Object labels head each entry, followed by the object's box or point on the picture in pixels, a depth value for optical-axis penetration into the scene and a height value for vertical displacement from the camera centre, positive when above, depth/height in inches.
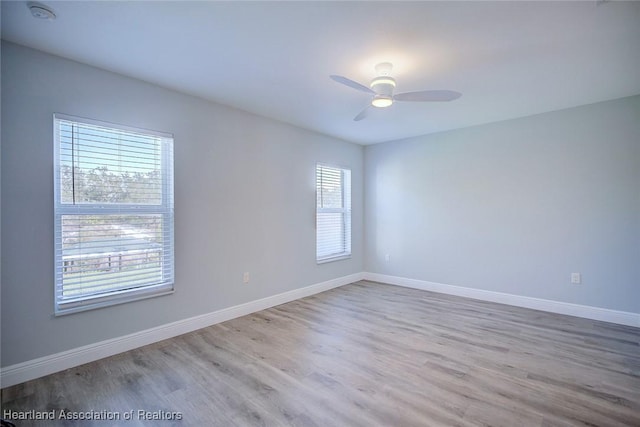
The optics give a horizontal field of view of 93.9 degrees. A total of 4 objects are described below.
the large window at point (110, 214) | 95.2 +1.2
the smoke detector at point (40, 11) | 69.8 +49.7
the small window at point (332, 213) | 189.0 +1.4
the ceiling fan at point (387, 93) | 95.9 +39.7
